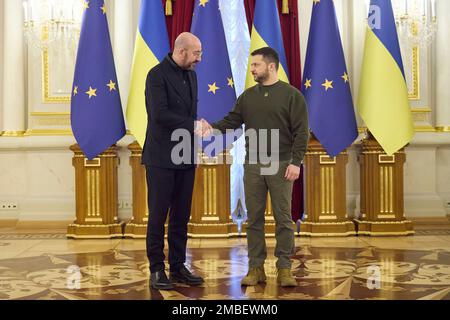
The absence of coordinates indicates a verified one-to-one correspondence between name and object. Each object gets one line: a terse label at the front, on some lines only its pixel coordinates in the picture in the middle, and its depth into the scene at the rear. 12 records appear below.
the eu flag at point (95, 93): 6.31
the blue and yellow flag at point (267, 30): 6.28
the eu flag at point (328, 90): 6.29
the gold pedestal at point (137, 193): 6.46
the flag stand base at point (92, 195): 6.45
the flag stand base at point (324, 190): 6.42
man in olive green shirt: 4.00
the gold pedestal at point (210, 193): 6.41
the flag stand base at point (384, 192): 6.42
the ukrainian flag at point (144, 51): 6.27
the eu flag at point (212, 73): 6.23
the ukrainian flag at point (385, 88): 6.29
